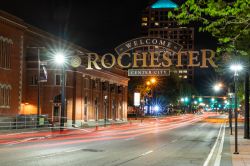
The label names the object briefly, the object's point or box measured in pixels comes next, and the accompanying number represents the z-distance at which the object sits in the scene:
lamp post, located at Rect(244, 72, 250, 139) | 34.57
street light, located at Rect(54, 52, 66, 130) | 42.27
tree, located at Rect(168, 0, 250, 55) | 13.76
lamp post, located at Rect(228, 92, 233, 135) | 47.97
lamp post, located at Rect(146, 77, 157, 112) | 98.21
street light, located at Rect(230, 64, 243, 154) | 23.68
